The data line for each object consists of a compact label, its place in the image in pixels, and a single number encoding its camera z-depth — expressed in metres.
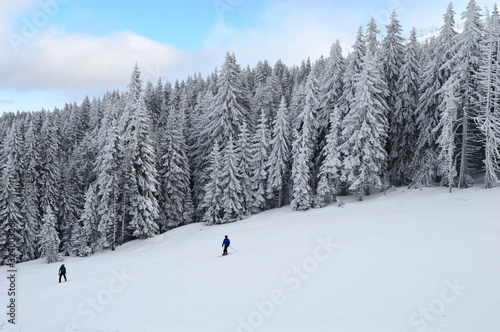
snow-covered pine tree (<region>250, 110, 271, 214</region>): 42.78
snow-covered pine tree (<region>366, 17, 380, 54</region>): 42.00
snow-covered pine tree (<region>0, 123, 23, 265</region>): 42.59
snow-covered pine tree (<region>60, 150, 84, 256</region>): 46.81
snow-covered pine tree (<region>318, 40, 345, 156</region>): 41.75
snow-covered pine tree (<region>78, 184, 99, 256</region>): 38.69
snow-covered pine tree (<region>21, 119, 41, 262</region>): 45.19
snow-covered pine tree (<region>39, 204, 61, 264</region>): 38.41
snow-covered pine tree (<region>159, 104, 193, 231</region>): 43.88
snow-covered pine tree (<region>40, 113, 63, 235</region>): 48.84
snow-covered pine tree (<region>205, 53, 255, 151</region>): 45.69
